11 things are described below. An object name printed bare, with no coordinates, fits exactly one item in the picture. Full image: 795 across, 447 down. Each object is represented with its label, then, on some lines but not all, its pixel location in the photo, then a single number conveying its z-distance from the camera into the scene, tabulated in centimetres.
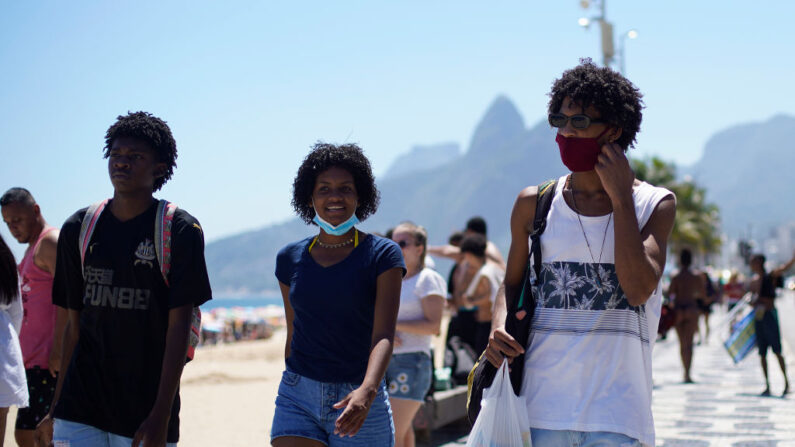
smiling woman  345
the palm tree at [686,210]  5262
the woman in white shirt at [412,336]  552
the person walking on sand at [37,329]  539
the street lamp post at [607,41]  1617
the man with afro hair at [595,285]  283
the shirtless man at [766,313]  1212
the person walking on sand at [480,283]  839
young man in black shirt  329
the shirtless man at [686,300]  1350
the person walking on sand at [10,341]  470
